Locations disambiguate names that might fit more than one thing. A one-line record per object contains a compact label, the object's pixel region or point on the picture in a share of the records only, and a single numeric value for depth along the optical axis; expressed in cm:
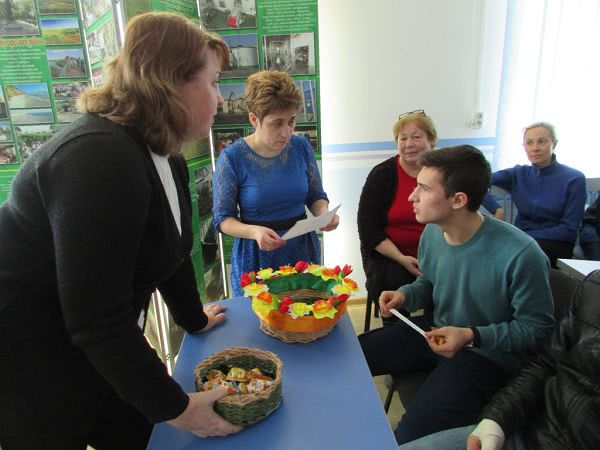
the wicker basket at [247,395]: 84
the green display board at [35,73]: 196
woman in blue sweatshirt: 265
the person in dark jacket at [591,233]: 269
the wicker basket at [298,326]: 114
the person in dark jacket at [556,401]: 103
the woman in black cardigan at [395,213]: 231
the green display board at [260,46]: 249
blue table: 84
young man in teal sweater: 127
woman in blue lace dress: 174
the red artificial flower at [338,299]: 114
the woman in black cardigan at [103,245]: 67
